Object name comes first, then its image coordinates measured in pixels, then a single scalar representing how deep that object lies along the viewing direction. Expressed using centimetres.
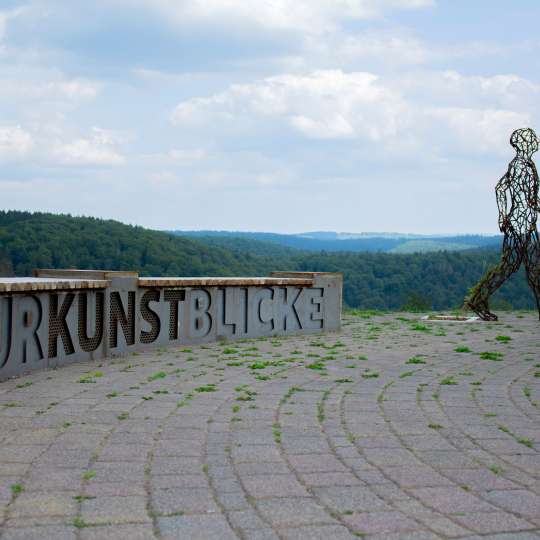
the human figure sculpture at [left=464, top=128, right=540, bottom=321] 1755
